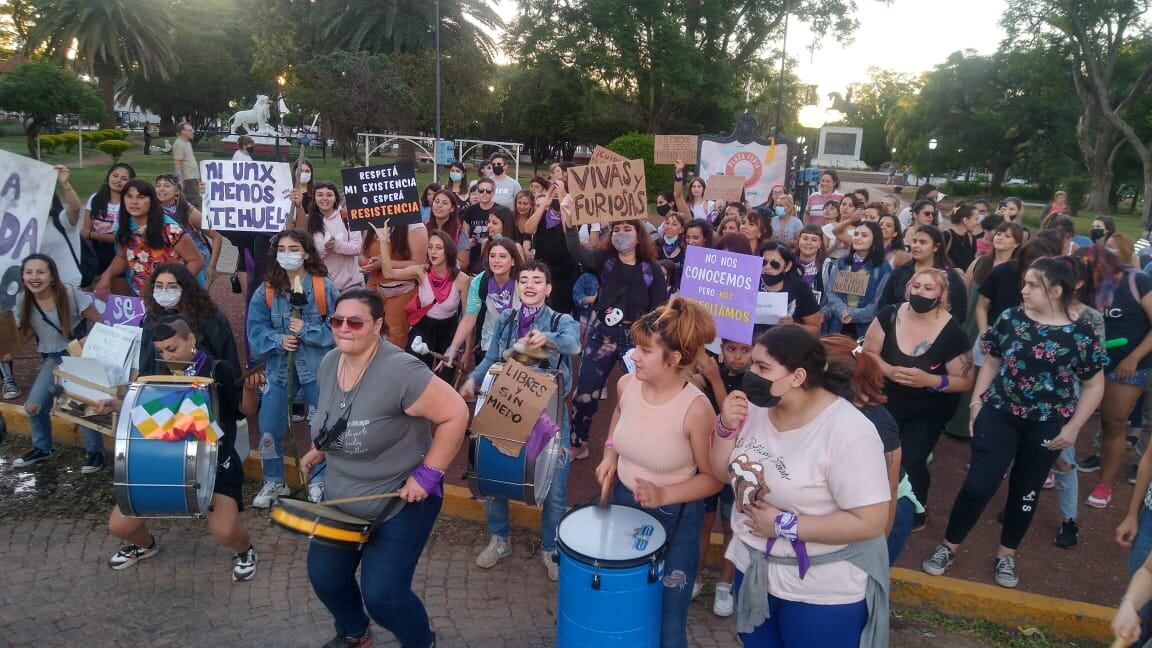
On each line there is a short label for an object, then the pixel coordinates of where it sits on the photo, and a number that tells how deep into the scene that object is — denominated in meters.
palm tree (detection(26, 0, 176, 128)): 33.44
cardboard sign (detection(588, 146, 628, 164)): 6.34
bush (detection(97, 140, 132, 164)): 27.73
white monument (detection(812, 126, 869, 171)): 32.40
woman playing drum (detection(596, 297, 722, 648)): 3.20
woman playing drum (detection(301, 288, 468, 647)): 3.26
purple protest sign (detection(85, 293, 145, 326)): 5.51
